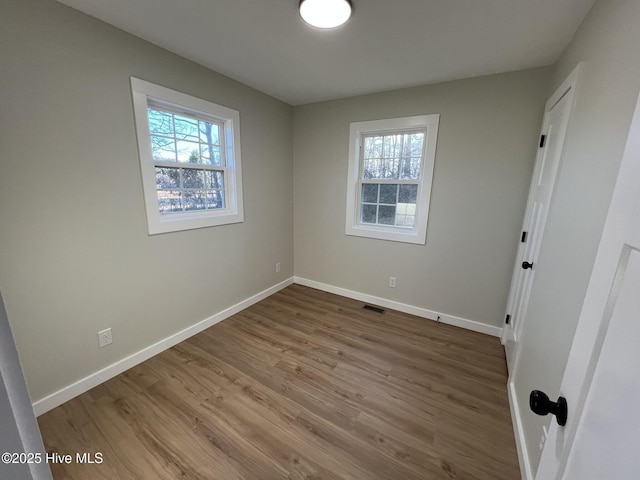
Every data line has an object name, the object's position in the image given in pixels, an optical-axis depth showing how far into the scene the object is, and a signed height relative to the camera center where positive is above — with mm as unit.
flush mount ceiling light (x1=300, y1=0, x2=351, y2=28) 1389 +975
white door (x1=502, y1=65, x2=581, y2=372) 1553 -84
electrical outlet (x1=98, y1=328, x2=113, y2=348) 1858 -1120
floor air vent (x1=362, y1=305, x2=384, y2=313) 3027 -1402
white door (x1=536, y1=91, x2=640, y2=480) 419 -306
